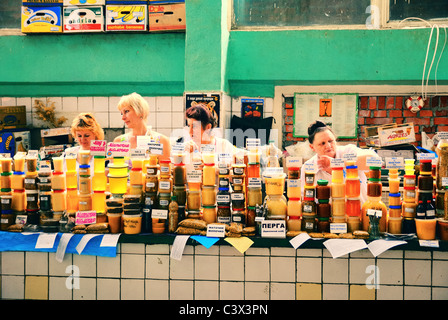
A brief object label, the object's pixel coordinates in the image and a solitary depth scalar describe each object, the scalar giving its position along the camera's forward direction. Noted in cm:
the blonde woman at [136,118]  446
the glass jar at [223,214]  292
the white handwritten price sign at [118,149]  294
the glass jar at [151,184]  294
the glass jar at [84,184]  296
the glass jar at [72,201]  302
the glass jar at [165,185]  293
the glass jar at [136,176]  296
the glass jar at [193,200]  296
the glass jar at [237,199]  290
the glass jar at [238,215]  293
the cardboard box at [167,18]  553
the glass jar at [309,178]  283
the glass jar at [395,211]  282
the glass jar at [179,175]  293
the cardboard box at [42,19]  573
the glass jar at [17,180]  306
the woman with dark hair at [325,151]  374
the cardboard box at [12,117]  573
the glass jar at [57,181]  296
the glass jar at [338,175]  282
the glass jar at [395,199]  282
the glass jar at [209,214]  294
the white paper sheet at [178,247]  282
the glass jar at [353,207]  284
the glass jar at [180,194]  295
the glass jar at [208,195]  292
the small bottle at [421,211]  276
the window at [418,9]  538
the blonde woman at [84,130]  432
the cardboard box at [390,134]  542
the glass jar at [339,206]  282
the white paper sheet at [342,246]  271
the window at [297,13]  550
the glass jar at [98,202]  301
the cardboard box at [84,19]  566
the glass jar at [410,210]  283
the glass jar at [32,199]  304
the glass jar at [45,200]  298
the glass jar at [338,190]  281
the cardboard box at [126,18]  560
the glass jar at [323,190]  283
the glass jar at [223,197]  290
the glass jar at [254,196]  289
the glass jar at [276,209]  285
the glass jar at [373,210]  279
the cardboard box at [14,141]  563
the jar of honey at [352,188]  283
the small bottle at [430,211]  275
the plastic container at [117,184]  296
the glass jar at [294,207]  286
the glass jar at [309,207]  283
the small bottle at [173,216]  290
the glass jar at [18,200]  308
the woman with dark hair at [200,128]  423
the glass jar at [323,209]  284
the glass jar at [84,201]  298
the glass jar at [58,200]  297
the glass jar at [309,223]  284
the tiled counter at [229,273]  277
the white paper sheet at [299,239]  274
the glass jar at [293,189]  283
